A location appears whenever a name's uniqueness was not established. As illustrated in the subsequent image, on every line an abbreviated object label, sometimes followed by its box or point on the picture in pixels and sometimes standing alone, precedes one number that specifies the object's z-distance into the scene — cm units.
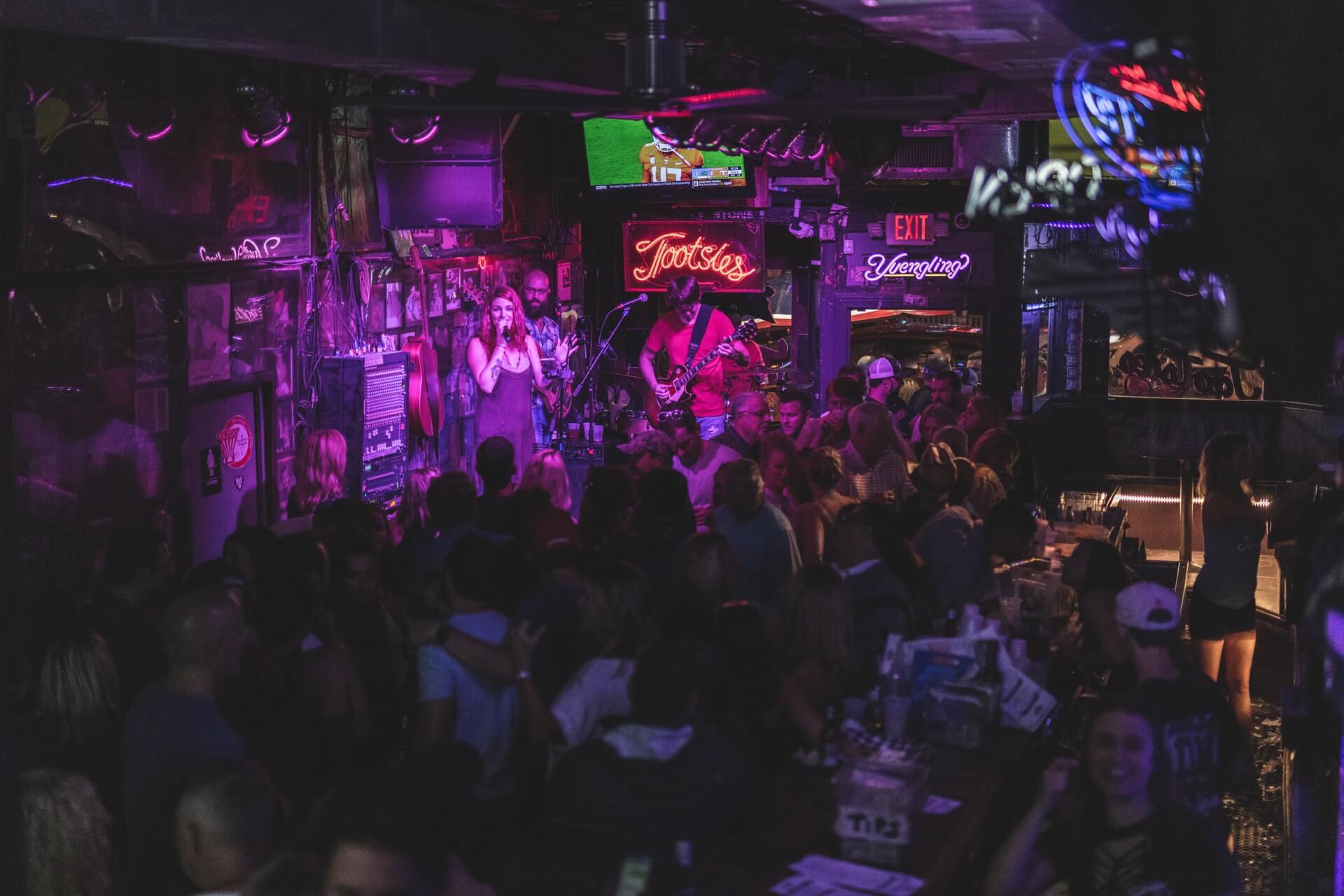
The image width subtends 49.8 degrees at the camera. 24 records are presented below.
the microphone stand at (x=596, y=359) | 1281
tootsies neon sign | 1240
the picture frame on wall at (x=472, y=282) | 1059
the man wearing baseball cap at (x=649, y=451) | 727
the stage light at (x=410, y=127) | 862
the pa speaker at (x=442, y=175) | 877
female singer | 1038
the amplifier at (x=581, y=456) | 1088
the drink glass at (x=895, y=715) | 451
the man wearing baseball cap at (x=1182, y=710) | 382
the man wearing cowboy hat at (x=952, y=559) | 592
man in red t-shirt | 1186
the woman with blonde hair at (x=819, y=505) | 655
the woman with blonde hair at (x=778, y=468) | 718
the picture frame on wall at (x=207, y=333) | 714
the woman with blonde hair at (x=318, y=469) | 752
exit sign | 1320
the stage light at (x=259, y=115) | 735
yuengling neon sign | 1316
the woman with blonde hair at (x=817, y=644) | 443
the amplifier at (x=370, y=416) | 842
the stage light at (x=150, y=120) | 649
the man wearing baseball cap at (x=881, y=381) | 1116
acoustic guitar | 948
